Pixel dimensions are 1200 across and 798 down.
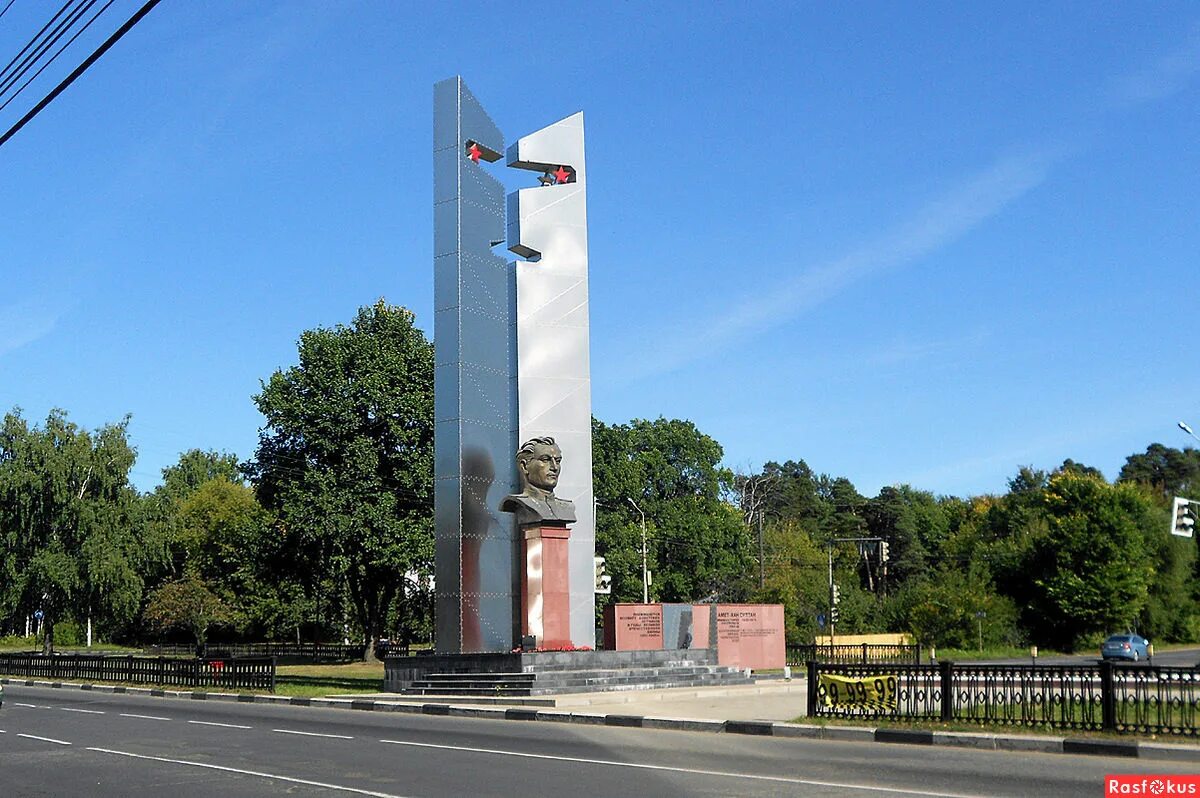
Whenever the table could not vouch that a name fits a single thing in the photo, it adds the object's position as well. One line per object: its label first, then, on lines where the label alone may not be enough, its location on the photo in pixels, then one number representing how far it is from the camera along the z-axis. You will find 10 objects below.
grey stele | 30.59
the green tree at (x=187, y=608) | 59.16
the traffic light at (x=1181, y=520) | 41.47
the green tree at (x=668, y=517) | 69.19
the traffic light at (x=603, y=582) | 42.62
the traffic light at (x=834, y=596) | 54.00
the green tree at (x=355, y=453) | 47.97
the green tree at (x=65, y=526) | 60.03
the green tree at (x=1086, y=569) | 67.31
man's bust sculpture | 30.84
